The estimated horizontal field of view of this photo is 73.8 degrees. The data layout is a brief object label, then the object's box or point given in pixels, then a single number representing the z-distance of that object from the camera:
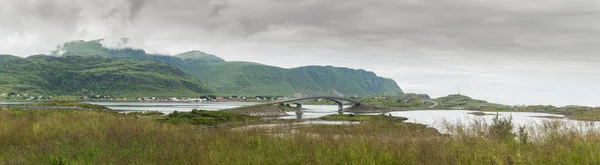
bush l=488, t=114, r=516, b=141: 17.62
